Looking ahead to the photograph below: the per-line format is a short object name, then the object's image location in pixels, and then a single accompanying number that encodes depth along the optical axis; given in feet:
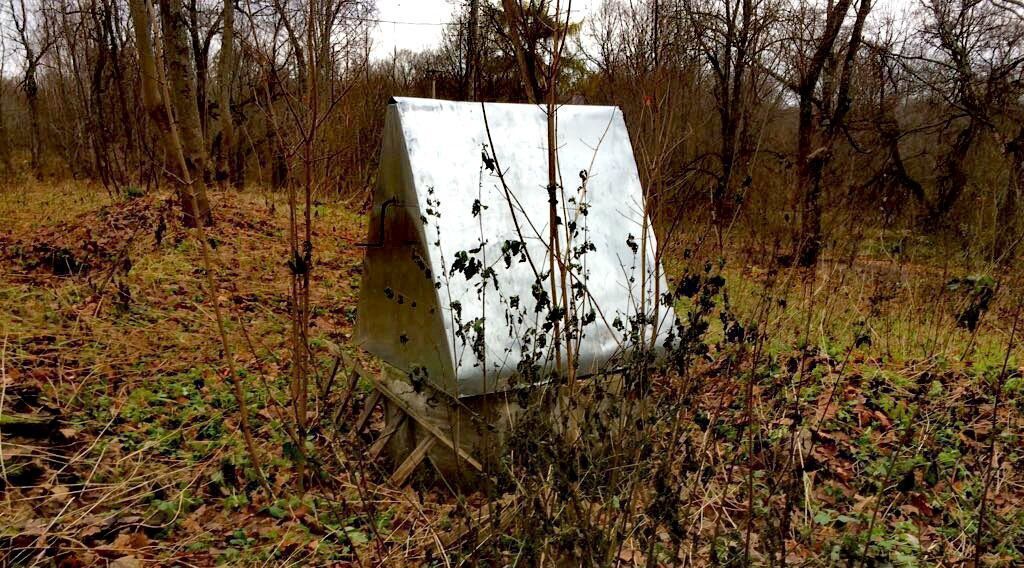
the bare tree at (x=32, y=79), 42.65
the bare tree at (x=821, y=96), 23.85
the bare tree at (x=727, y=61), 32.17
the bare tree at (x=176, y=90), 18.29
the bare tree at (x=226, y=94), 36.32
